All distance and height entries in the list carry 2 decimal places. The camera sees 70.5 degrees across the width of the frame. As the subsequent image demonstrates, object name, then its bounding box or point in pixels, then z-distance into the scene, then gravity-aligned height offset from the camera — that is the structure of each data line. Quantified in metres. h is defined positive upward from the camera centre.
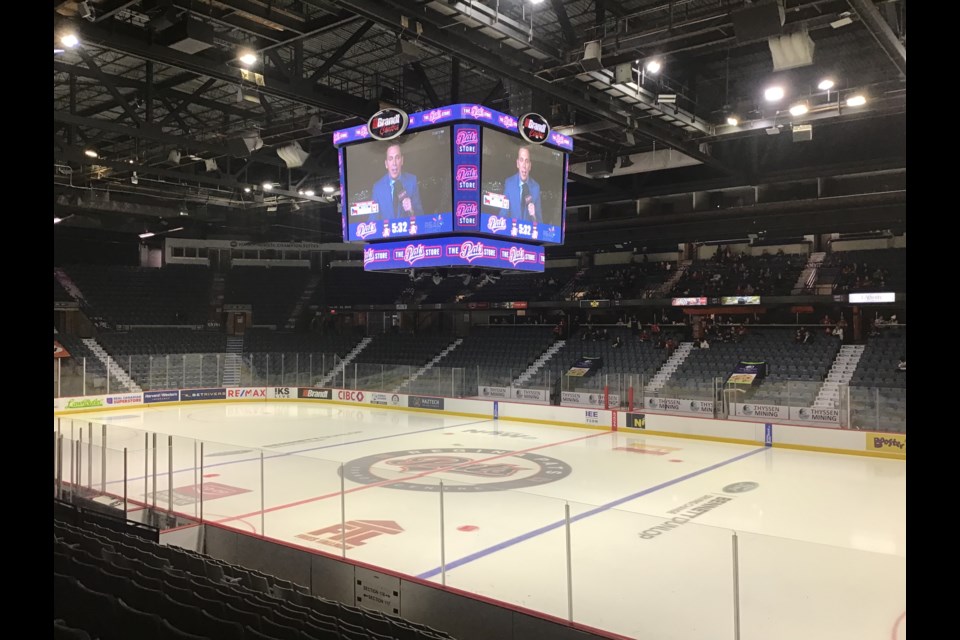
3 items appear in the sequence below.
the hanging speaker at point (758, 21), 9.38 +4.23
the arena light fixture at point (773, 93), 13.19 +4.47
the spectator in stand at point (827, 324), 25.00 -0.09
